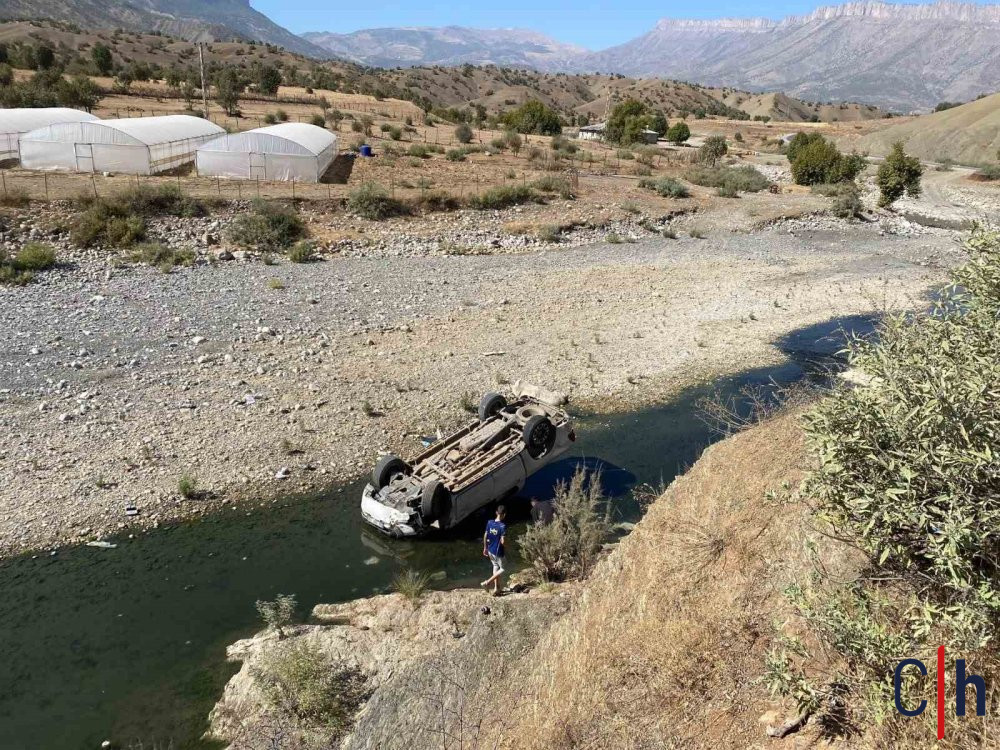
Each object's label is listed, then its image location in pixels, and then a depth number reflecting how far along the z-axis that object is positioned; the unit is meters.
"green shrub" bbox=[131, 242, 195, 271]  24.30
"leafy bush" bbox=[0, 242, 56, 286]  21.69
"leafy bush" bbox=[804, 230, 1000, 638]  4.09
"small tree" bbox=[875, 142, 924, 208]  40.38
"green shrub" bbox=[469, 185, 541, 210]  33.97
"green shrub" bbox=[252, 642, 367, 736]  7.75
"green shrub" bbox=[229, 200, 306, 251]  26.86
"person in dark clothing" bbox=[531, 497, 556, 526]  12.31
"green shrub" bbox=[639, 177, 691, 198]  39.22
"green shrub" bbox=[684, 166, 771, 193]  43.06
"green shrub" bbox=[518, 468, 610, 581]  10.66
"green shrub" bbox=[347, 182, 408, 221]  31.02
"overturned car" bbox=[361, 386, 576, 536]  11.65
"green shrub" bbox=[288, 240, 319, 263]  26.14
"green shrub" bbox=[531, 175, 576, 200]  36.47
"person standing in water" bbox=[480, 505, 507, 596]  10.64
